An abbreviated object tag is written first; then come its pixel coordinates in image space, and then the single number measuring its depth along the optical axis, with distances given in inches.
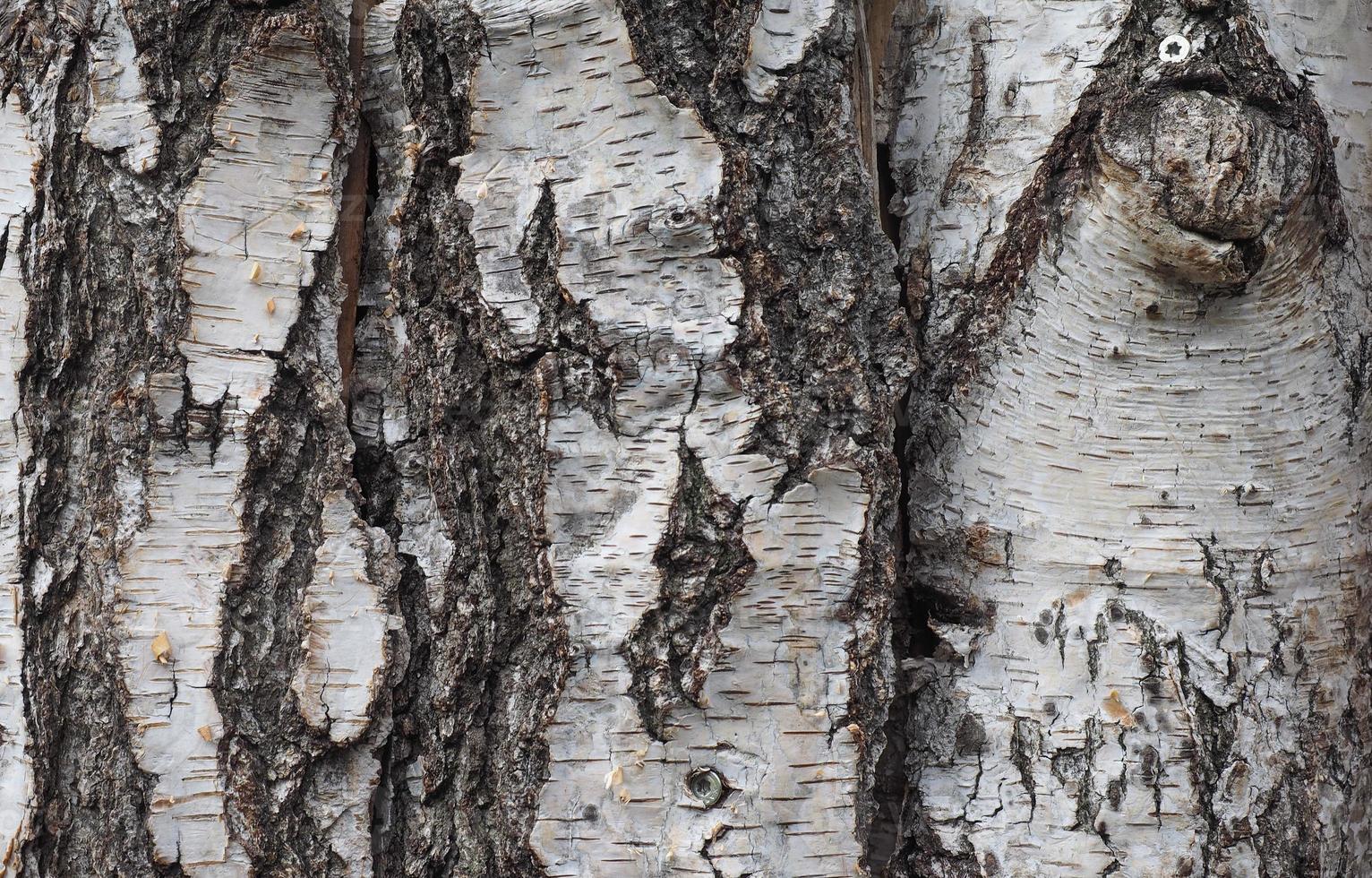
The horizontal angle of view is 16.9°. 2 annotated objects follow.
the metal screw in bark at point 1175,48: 52.2
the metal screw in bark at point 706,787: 52.0
